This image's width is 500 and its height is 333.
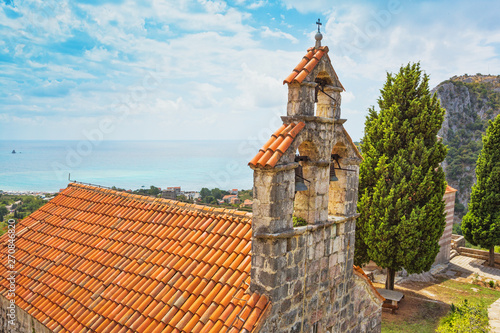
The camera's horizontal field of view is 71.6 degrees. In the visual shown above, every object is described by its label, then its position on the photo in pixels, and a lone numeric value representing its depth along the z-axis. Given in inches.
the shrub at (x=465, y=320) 389.7
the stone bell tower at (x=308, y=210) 197.3
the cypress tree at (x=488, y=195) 808.9
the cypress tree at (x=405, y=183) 559.2
